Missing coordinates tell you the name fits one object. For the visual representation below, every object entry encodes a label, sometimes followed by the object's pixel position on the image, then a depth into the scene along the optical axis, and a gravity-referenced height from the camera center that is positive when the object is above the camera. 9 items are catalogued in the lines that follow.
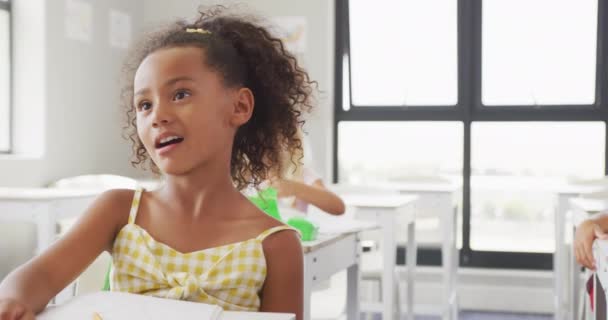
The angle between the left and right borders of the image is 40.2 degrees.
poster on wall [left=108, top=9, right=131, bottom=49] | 5.14 +0.60
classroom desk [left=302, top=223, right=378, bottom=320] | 1.95 -0.35
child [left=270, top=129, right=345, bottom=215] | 2.92 -0.26
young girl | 0.93 -0.11
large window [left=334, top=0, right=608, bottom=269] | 5.14 +0.14
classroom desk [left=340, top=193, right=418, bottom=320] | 3.34 -0.41
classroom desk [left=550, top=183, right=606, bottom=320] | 4.23 -0.62
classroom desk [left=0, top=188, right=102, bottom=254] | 3.40 -0.35
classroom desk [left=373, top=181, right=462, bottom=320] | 4.28 -0.48
